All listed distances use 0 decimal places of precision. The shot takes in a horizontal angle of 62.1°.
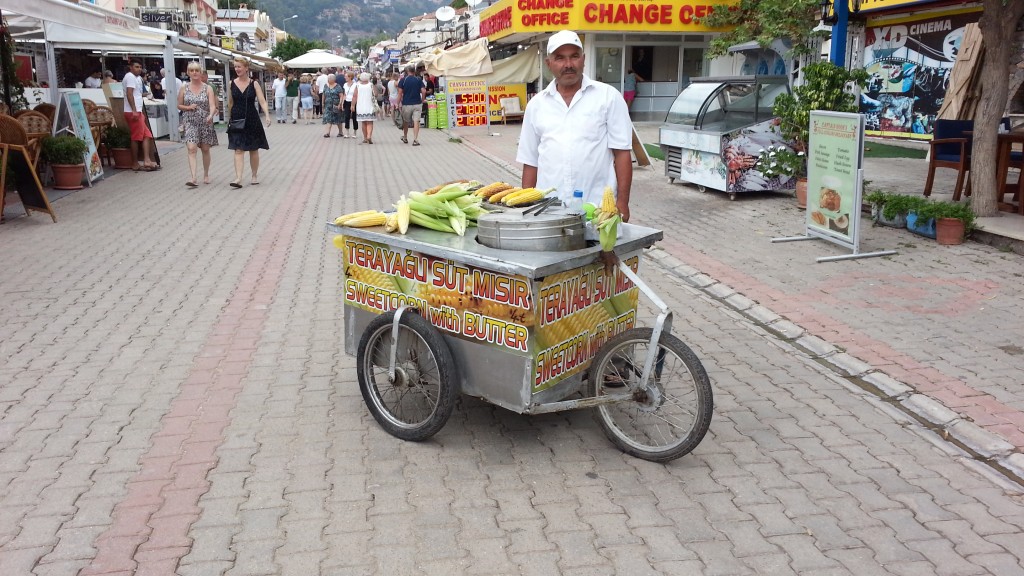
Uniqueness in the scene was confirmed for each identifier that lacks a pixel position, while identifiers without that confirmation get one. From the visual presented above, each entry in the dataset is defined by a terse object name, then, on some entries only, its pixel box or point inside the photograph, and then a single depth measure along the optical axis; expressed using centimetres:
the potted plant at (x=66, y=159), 1220
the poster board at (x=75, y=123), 1260
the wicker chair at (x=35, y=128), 1132
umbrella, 3375
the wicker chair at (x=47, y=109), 1412
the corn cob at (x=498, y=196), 463
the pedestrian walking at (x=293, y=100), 3188
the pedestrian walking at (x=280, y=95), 3030
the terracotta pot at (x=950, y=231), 827
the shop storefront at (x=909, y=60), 1585
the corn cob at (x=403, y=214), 419
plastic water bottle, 450
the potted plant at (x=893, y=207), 889
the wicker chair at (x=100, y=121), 1414
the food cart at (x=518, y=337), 378
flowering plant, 1049
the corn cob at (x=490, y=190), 478
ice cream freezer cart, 1110
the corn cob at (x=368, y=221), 432
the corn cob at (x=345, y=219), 437
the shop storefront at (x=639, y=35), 2331
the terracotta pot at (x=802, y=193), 1024
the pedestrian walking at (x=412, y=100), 2062
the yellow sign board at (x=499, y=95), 2675
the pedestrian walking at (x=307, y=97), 3169
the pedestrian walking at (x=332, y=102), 2292
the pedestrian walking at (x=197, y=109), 1238
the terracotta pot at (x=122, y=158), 1499
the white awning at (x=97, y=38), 1745
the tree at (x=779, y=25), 1753
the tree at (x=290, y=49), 7181
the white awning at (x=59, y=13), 1012
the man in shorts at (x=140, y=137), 1480
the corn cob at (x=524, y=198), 443
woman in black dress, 1216
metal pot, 384
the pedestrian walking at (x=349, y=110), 2302
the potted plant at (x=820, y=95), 983
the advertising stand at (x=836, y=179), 782
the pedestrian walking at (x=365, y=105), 2052
